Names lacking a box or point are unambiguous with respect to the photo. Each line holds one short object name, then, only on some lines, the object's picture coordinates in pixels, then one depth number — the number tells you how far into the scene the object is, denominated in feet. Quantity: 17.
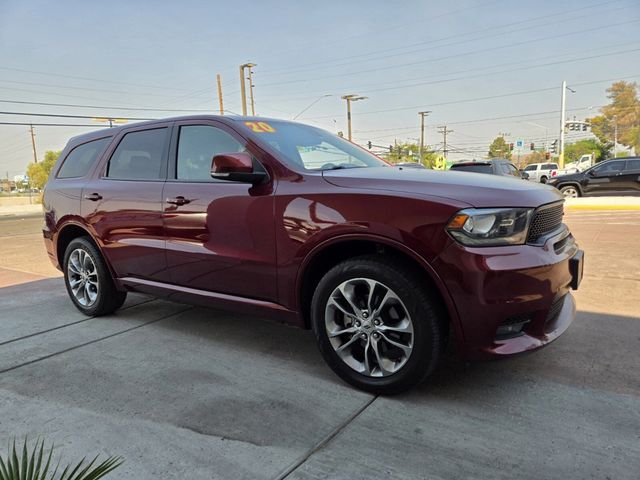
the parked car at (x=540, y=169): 112.16
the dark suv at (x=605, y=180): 52.80
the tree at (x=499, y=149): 328.08
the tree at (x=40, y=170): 201.79
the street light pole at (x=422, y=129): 210.36
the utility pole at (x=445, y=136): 286.05
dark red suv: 8.21
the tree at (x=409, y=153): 264.03
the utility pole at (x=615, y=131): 223.30
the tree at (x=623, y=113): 219.41
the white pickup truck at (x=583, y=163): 132.15
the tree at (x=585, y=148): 241.51
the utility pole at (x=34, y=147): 217.34
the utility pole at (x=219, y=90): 108.99
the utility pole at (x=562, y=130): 128.07
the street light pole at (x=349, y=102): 146.10
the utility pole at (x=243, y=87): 106.22
